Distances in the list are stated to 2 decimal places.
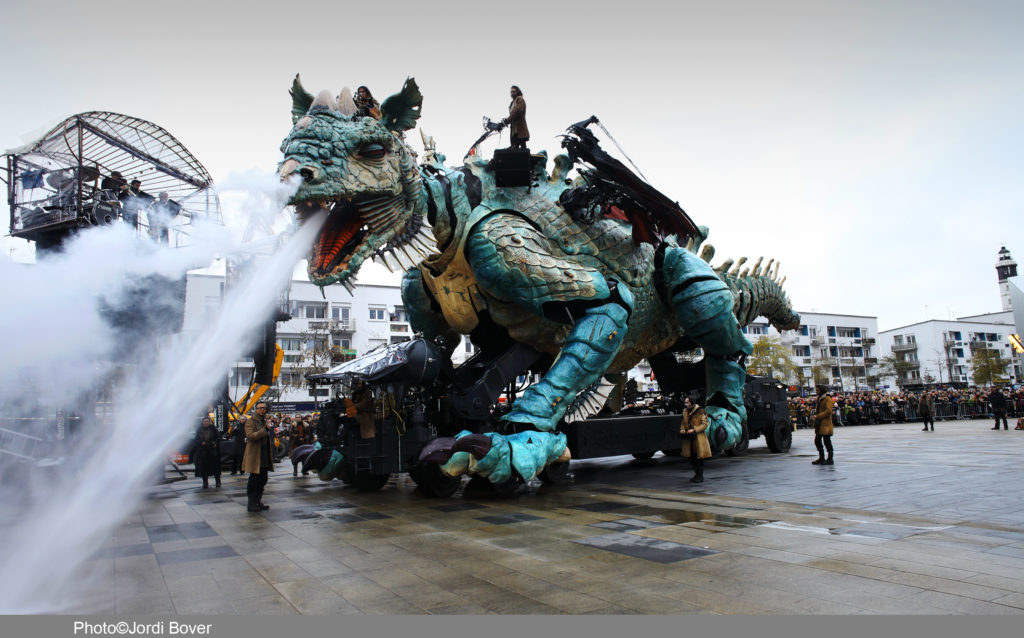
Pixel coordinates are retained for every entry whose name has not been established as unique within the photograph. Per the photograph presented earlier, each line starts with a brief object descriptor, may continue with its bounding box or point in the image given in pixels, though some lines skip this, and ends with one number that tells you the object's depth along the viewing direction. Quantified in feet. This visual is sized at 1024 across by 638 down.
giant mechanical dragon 24.48
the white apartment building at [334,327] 130.00
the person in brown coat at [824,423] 35.04
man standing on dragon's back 29.14
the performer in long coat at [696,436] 30.45
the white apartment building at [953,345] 231.09
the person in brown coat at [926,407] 68.71
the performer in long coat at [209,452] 38.47
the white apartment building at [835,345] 212.84
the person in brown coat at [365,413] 28.22
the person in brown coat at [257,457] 26.17
